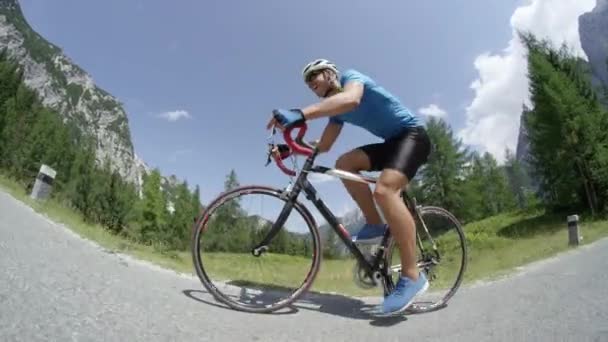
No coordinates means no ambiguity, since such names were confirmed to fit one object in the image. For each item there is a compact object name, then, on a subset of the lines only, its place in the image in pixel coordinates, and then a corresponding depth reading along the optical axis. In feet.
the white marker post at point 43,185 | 29.27
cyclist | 10.52
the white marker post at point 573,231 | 44.19
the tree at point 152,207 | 167.84
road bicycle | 10.75
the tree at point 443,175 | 154.81
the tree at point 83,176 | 143.84
